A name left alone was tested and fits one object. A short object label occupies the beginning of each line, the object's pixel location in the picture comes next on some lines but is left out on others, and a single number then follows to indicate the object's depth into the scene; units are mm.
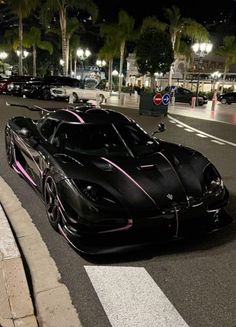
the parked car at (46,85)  27922
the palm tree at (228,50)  53812
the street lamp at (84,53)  36969
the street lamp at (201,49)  28236
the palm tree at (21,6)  36000
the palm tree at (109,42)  39159
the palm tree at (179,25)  36281
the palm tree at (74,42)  51444
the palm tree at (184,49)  42319
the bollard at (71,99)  24828
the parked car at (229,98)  39562
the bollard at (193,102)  29141
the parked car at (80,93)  26144
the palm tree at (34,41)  50000
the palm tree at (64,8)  33312
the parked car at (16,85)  30500
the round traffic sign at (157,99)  20203
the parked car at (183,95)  34500
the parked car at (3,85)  32344
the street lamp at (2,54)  54494
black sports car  4020
